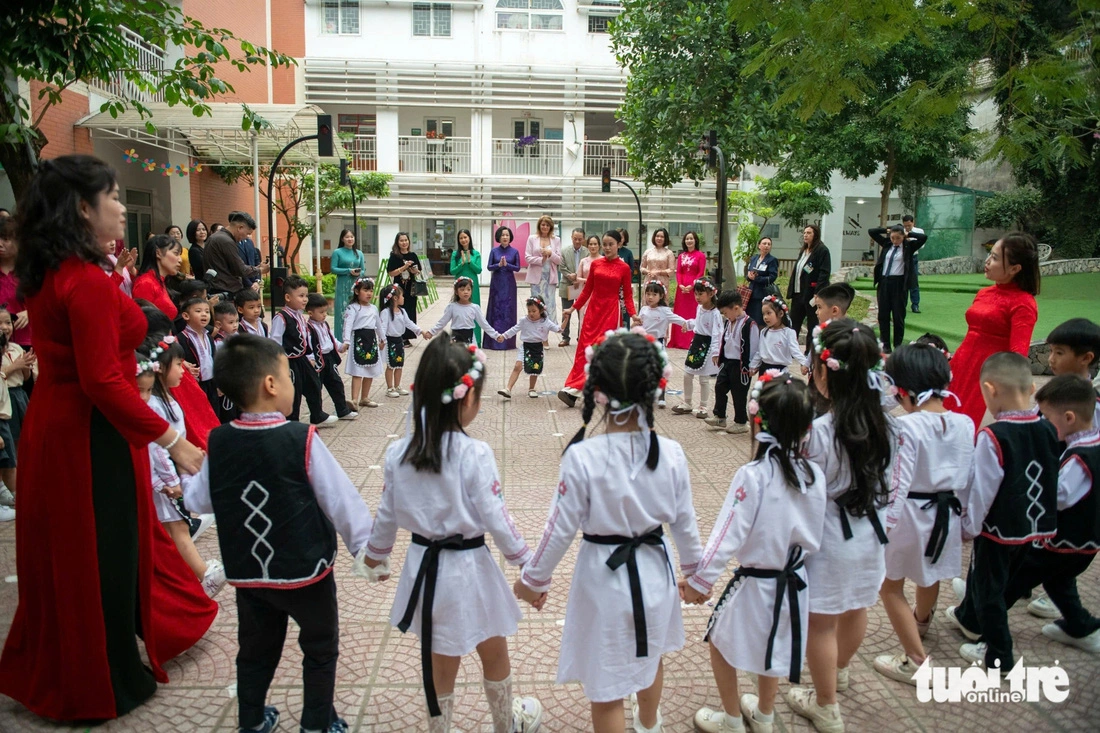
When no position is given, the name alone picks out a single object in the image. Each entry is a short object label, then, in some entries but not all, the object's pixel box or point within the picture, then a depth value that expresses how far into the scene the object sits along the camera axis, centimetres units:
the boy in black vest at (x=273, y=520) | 266
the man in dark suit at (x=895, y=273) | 1048
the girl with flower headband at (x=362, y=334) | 847
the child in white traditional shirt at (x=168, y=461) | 369
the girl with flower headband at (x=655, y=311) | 861
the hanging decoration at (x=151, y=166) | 1211
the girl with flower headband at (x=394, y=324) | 903
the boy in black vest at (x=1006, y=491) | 333
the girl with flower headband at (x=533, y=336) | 901
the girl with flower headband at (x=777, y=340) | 695
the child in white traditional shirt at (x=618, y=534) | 255
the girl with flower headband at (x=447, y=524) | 264
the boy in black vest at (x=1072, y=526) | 350
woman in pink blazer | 1298
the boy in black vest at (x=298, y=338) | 727
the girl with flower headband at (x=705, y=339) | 795
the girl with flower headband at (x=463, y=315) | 911
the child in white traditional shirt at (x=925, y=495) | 332
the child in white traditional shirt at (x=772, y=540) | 275
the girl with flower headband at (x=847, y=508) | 294
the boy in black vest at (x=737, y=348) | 739
